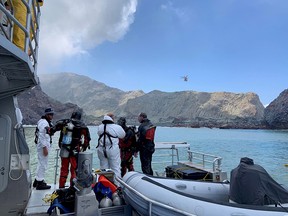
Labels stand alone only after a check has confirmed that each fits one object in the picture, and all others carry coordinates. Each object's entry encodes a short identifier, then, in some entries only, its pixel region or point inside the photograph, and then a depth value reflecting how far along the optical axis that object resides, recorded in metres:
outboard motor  3.11
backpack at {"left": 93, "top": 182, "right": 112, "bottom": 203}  3.53
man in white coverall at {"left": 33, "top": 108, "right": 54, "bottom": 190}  4.86
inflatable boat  2.82
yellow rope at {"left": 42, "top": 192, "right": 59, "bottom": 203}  3.40
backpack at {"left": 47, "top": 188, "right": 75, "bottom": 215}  3.21
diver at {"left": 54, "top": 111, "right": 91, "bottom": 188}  4.48
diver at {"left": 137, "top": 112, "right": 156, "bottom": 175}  5.49
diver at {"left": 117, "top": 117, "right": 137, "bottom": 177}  5.68
